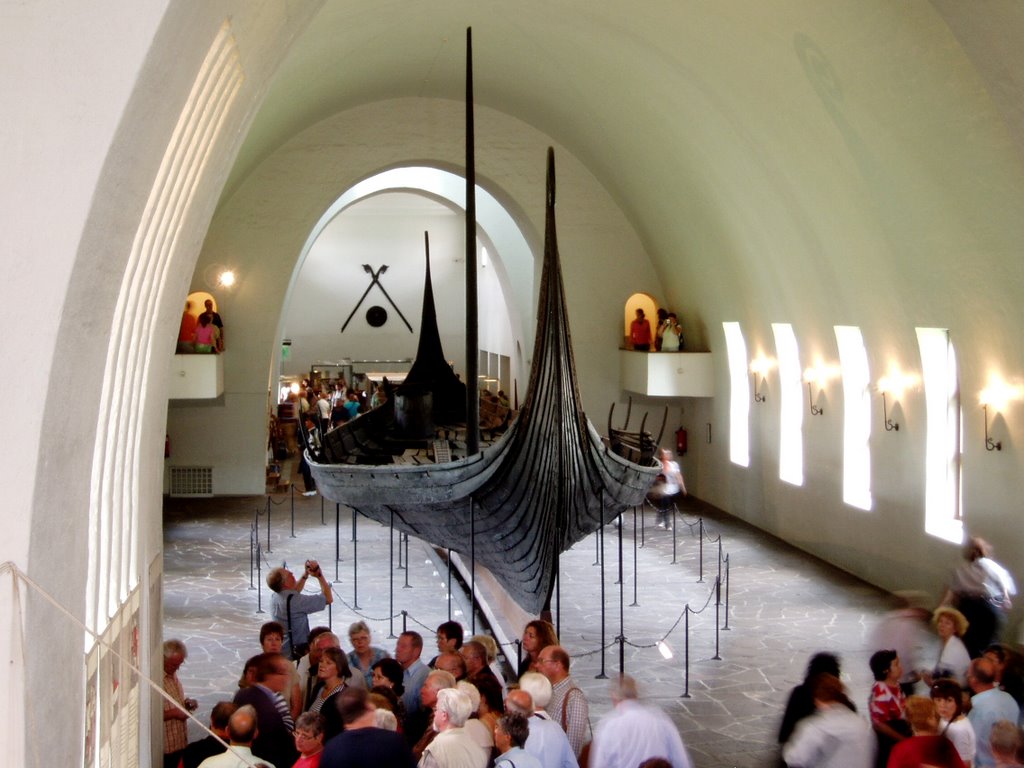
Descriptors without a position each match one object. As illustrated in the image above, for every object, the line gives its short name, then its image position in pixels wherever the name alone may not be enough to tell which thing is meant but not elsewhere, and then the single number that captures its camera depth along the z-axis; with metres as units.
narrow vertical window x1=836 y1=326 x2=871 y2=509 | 15.58
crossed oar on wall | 38.47
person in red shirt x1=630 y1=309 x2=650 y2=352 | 21.47
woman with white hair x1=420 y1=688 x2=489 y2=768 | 5.67
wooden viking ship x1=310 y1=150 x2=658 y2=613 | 11.52
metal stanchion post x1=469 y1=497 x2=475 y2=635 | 11.31
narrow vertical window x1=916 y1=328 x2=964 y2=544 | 13.44
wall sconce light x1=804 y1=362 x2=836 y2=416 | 16.05
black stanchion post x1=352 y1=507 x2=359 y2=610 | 13.74
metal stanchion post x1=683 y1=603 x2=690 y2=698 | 10.26
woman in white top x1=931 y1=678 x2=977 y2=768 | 6.45
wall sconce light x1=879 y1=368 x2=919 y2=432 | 13.87
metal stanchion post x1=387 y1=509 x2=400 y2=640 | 12.18
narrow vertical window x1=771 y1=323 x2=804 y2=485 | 17.48
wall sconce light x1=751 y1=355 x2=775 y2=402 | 18.00
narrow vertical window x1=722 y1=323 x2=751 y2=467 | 19.55
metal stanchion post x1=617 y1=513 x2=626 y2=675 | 10.09
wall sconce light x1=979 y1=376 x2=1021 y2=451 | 11.48
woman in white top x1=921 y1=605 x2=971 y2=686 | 7.93
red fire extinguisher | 21.75
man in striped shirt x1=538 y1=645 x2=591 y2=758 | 6.72
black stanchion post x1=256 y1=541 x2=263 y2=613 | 13.39
